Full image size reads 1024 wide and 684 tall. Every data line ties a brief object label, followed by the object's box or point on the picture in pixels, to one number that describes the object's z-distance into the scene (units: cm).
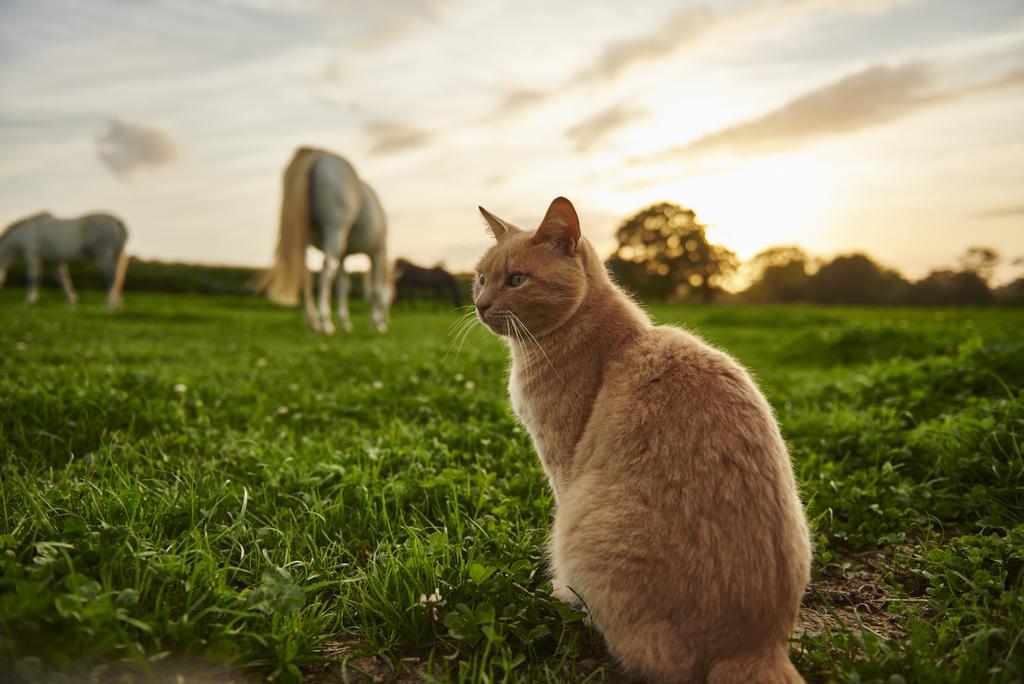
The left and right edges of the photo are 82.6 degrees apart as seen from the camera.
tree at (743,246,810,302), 4700
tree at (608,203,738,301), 4759
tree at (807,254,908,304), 3862
